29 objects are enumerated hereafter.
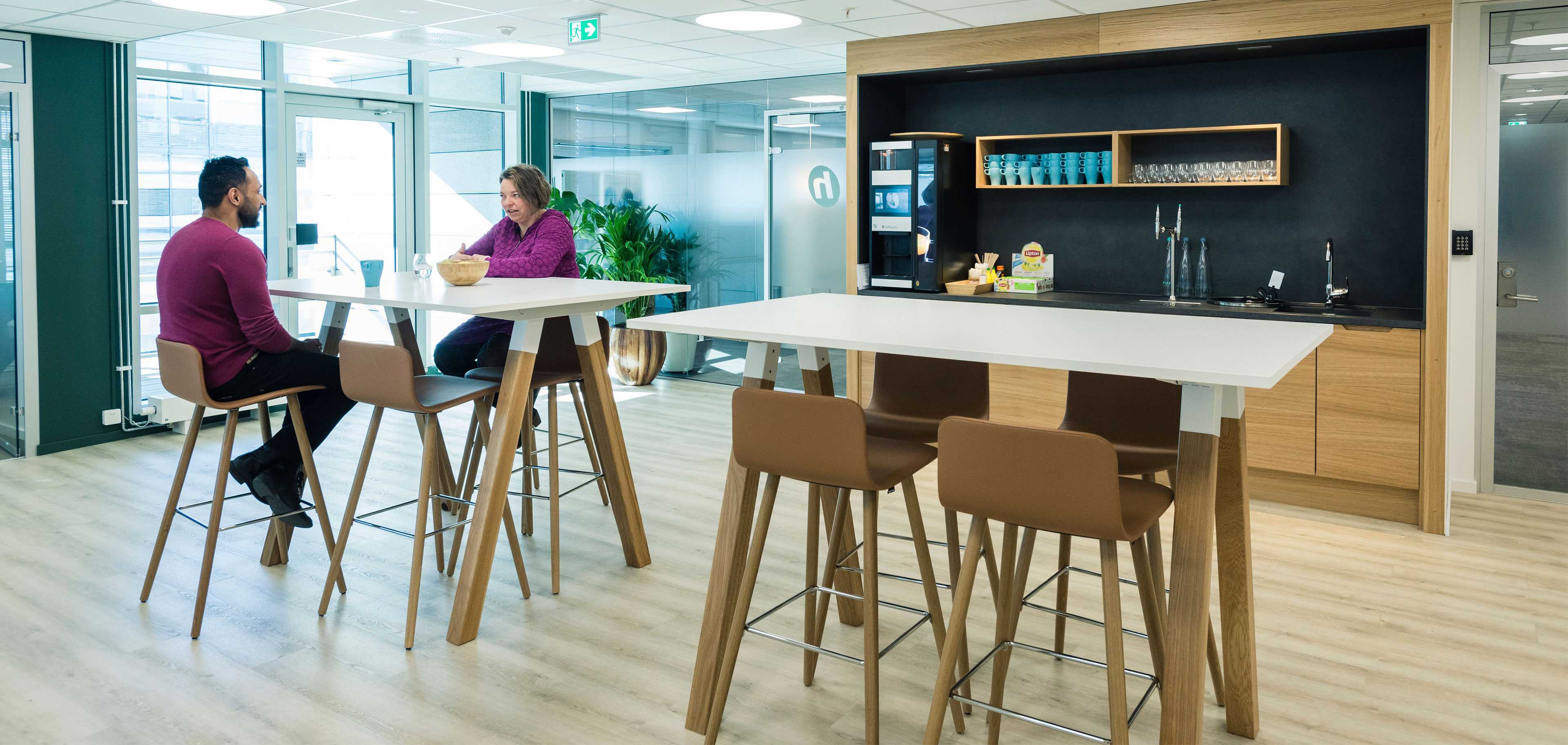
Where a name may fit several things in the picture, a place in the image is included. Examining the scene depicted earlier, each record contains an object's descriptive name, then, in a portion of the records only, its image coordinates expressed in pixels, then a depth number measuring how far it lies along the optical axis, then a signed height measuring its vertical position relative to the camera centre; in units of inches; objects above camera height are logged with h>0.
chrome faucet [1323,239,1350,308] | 190.5 +3.5
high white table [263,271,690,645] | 126.2 -4.8
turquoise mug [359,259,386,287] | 146.6 +6.0
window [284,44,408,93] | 266.7 +64.0
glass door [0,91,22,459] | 216.5 +2.4
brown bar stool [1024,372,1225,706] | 106.4 -11.5
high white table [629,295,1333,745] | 84.4 -4.4
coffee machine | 221.6 +21.4
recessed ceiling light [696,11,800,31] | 199.0 +55.7
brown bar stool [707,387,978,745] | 93.1 -13.5
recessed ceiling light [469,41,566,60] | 239.1 +60.6
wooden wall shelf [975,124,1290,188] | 192.5 +32.1
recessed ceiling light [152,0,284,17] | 189.0 +55.8
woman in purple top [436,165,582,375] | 160.2 +9.8
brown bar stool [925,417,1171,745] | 80.6 -14.4
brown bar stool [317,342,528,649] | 124.3 -9.7
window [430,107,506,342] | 313.7 +41.7
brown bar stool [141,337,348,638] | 129.3 -13.0
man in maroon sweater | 132.8 +0.4
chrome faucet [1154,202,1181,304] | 209.5 +14.7
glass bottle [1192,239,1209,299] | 208.8 +7.0
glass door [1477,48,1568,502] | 182.1 +4.4
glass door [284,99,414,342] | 273.3 +32.8
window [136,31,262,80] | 236.2 +59.8
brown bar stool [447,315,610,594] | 141.6 -9.3
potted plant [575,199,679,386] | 307.7 +16.0
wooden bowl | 141.8 +5.8
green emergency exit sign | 199.6 +53.9
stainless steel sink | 185.0 +0.3
